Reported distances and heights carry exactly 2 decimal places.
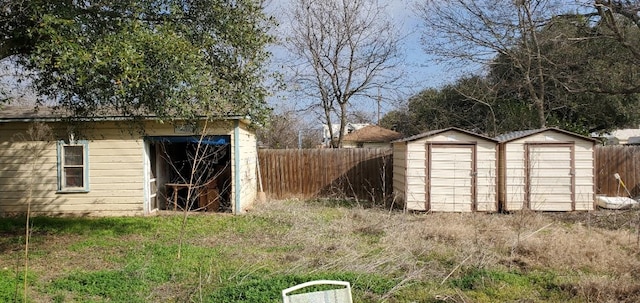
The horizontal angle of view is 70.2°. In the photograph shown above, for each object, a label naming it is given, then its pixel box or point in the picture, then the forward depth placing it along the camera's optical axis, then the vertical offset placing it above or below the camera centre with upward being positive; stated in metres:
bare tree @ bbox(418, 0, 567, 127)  16.03 +4.02
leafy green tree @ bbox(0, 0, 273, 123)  5.55 +1.34
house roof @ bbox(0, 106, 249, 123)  10.46 +0.81
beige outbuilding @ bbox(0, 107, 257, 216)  11.14 -0.41
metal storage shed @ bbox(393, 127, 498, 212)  11.15 -0.52
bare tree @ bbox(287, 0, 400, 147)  21.38 +4.27
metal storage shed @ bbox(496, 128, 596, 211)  11.11 -0.50
